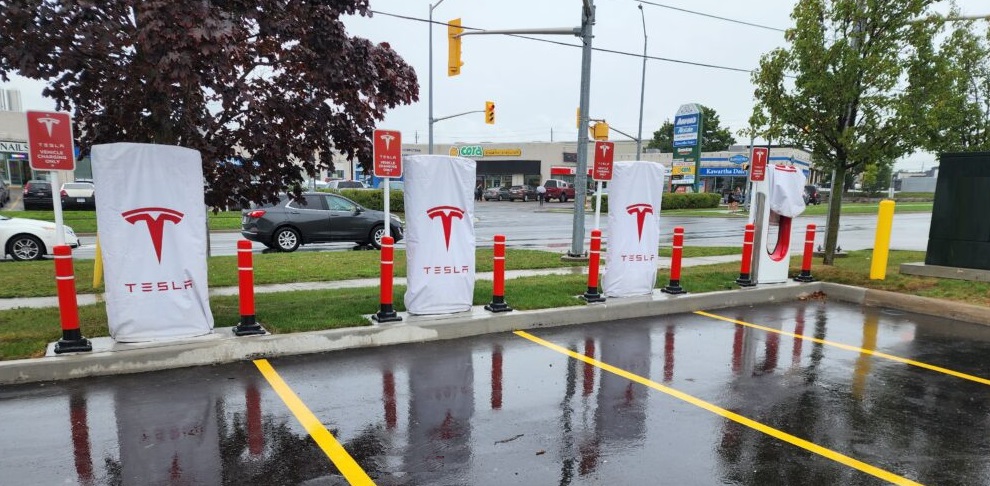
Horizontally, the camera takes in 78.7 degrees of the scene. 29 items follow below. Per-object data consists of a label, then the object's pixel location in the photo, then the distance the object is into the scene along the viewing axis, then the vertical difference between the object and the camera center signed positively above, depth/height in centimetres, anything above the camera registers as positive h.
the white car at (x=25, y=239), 1283 -152
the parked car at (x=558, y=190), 5288 -93
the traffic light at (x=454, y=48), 1639 +349
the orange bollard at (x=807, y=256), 1073 -126
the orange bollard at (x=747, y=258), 1007 -126
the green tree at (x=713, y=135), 8812 +699
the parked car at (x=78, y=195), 2676 -118
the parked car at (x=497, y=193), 5584 -142
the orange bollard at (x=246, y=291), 644 -128
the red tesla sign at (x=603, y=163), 921 +26
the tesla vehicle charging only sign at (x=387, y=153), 725 +27
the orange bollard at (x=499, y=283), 786 -137
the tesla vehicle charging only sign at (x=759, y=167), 994 +28
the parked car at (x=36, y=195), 2747 -125
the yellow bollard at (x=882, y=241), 1053 -95
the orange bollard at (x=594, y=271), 847 -131
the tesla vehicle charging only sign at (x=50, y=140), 557 +25
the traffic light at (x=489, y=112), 2819 +306
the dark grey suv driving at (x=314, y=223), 1570 -131
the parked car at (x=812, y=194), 4950 -80
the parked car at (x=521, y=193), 5525 -133
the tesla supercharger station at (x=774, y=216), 1014 -55
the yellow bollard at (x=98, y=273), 895 -157
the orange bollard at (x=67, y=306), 564 -130
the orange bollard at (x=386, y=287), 709 -133
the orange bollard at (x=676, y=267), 914 -131
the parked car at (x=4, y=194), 3204 -150
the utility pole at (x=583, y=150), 1309 +68
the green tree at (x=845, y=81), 1116 +196
